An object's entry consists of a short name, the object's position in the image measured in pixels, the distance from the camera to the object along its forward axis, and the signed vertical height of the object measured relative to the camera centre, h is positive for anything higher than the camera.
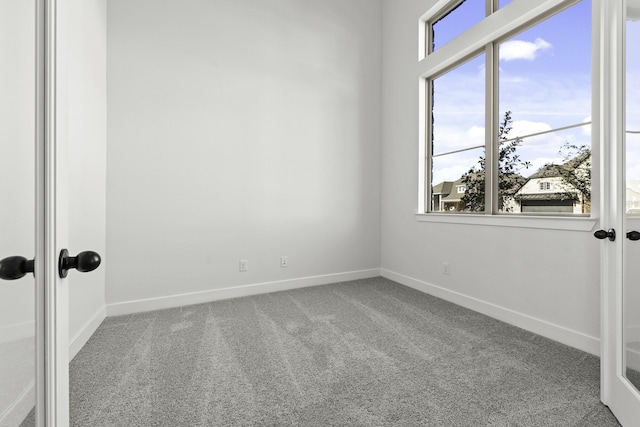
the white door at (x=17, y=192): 0.56 +0.04
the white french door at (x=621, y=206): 1.27 +0.03
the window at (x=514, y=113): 2.21 +0.84
